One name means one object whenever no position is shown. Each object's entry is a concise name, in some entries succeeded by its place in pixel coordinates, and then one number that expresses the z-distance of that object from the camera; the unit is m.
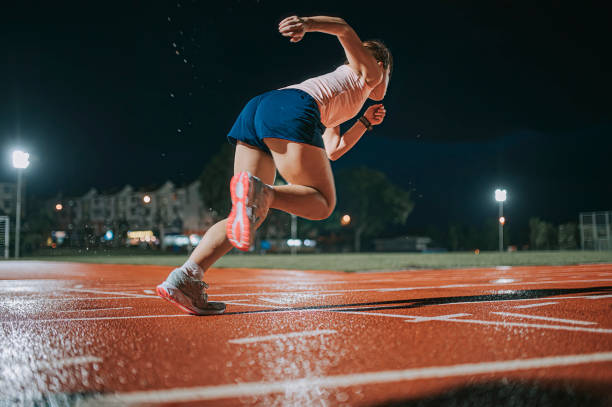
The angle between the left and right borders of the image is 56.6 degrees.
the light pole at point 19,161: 33.10
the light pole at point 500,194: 45.72
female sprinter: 3.54
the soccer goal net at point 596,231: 47.12
